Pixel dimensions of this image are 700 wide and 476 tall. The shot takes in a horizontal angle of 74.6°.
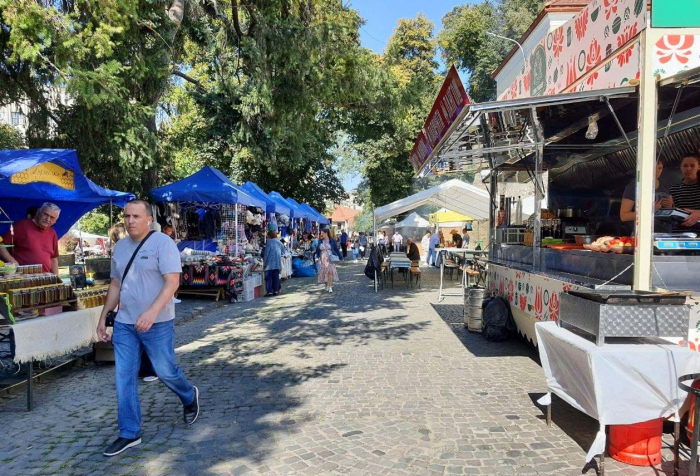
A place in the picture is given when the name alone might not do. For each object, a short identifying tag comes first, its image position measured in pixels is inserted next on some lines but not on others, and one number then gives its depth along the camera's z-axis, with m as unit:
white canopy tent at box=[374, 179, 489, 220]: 14.81
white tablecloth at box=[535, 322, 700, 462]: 2.95
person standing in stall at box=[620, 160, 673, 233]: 4.32
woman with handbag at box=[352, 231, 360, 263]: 28.27
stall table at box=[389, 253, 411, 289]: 12.92
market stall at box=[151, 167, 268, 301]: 10.41
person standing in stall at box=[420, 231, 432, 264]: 24.38
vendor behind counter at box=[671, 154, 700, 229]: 4.74
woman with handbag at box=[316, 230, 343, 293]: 12.20
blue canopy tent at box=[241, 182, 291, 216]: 14.22
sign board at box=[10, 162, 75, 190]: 4.99
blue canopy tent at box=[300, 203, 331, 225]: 22.64
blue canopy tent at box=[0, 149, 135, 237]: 5.08
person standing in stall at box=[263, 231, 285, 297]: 11.71
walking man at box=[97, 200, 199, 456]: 3.40
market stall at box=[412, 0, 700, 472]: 3.09
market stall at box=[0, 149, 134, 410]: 4.07
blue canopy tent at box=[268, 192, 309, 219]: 16.80
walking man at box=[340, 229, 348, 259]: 28.21
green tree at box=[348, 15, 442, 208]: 12.47
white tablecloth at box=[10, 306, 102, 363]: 3.99
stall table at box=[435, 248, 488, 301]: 9.73
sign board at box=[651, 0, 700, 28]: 3.85
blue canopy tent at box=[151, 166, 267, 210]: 10.60
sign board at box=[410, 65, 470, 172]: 4.19
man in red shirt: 5.68
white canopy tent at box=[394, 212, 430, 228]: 28.17
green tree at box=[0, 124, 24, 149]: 11.96
